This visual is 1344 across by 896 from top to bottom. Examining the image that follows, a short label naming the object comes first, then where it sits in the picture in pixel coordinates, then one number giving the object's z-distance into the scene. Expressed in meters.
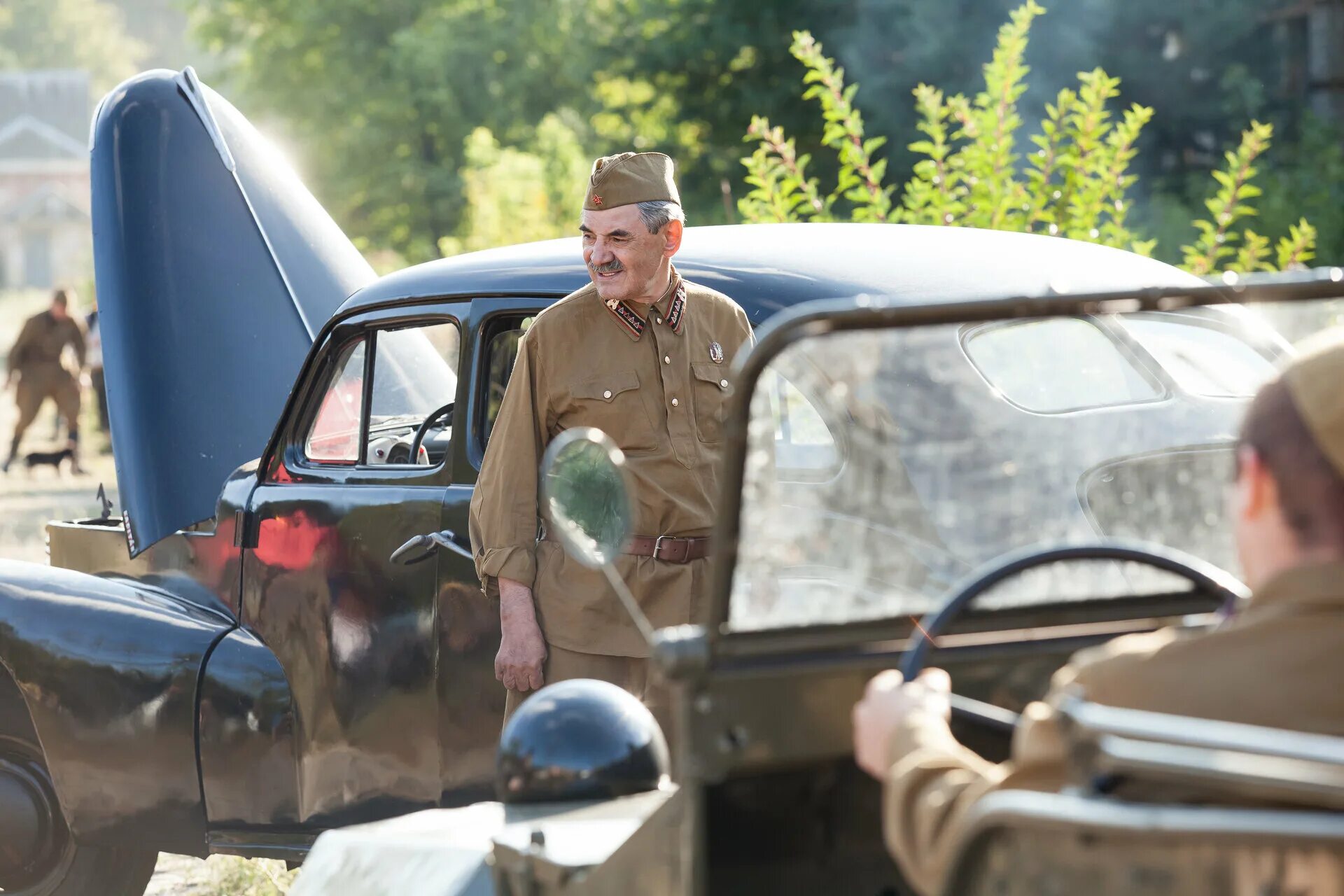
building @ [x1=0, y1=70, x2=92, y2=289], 98.12
